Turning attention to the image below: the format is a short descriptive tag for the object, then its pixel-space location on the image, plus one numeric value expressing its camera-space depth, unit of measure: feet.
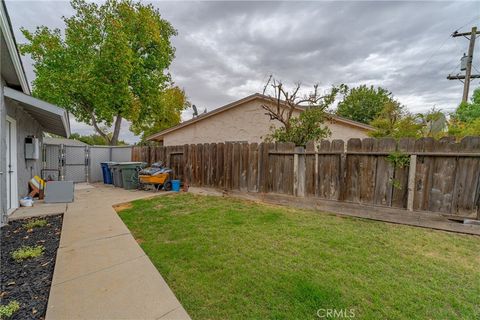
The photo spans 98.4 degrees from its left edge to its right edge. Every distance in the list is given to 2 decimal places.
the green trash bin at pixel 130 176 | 31.89
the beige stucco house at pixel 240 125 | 30.40
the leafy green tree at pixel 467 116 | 19.20
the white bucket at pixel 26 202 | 19.12
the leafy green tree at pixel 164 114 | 67.05
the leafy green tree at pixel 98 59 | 50.14
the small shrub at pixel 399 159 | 14.08
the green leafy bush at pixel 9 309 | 6.25
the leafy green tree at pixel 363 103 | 81.87
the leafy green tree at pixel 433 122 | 23.51
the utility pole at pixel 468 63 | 40.91
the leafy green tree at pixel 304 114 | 23.38
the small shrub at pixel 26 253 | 9.78
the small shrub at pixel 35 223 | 13.95
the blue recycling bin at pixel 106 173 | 37.62
